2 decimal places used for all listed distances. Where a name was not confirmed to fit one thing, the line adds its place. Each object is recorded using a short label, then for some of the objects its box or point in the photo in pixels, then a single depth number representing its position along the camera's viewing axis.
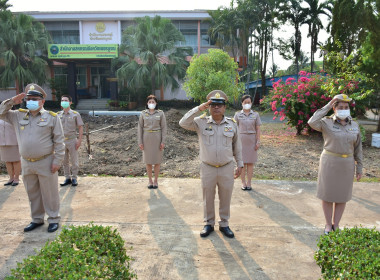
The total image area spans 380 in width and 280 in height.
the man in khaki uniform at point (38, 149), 3.80
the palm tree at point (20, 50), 19.81
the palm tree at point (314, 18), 26.14
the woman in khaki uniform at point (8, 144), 5.64
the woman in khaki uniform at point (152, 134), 5.62
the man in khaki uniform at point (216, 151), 3.65
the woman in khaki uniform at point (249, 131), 5.49
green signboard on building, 22.47
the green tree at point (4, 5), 22.34
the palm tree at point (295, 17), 26.17
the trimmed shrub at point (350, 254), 2.07
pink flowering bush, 10.51
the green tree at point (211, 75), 12.34
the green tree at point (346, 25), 13.55
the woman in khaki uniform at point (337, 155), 3.64
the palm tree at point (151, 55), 20.70
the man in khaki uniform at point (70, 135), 5.71
